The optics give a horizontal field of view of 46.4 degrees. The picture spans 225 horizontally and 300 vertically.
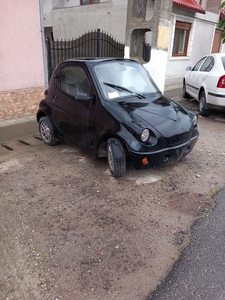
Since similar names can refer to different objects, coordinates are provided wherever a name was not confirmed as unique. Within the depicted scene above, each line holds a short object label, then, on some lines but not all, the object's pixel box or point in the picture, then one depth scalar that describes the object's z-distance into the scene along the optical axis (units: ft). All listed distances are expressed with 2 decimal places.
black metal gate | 26.71
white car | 21.67
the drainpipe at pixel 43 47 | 21.67
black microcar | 11.81
